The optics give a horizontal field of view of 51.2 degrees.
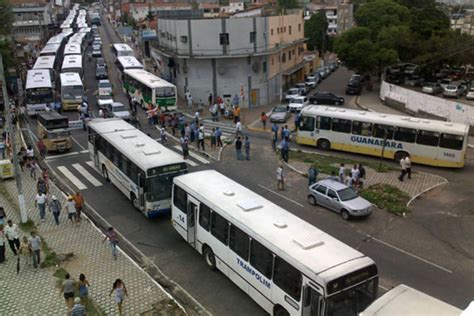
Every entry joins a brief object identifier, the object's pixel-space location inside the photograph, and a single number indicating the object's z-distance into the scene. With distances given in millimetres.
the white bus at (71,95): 41938
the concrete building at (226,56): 45969
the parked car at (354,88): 55312
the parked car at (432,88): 51344
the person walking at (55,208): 19859
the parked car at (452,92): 50188
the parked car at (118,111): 36938
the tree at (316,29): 87750
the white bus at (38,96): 39844
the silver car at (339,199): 20688
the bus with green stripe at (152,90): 39625
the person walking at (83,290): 14008
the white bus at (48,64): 48162
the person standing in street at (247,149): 29094
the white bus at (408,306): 9477
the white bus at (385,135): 27094
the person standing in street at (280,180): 23878
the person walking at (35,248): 16469
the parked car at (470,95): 48575
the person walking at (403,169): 25391
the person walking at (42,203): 20250
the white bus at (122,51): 61906
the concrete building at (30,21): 87688
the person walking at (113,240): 16938
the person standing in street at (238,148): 28800
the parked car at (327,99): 47125
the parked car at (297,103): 42688
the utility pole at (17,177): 19734
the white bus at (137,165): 19844
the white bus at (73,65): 49253
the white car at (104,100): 41675
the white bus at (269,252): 11883
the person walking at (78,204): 20391
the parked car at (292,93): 47331
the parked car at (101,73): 57219
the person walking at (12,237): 17266
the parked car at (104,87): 46062
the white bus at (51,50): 59406
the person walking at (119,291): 13727
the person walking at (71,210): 19875
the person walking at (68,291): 14031
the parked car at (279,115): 39528
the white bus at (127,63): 50788
